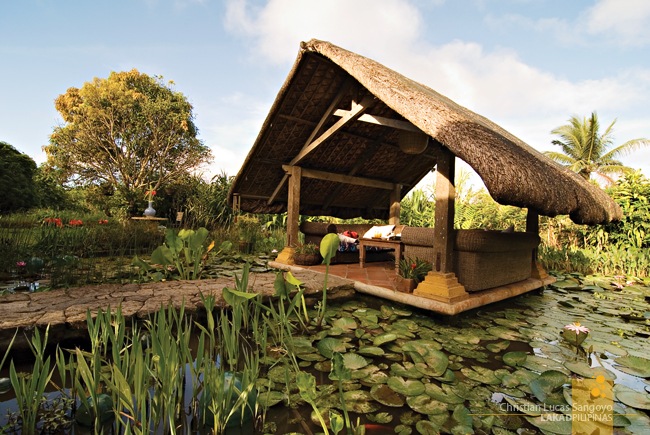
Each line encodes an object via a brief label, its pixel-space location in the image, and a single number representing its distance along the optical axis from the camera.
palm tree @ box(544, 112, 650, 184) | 15.52
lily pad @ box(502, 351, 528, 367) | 2.08
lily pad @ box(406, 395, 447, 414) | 1.53
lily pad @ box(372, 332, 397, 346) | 2.29
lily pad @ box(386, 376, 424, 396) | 1.67
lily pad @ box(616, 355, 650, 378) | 1.99
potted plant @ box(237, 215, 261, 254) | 6.71
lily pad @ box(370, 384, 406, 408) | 1.61
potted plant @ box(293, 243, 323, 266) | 4.89
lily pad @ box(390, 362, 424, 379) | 1.87
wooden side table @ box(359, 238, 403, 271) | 3.93
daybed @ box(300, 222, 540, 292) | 3.25
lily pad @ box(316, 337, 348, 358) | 2.01
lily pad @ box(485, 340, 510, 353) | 2.35
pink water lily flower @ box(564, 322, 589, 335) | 2.20
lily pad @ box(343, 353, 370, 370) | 1.95
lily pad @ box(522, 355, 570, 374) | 2.03
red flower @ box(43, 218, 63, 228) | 4.77
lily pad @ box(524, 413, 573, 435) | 1.38
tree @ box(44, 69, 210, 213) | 15.51
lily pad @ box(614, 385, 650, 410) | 1.61
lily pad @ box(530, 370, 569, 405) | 1.64
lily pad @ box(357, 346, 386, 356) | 2.13
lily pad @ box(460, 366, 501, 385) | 1.85
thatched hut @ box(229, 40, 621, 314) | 2.79
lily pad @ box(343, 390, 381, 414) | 1.55
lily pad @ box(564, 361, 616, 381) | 1.92
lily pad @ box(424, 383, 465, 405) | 1.62
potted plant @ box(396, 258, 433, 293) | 3.28
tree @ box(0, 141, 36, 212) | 9.78
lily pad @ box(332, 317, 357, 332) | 2.66
